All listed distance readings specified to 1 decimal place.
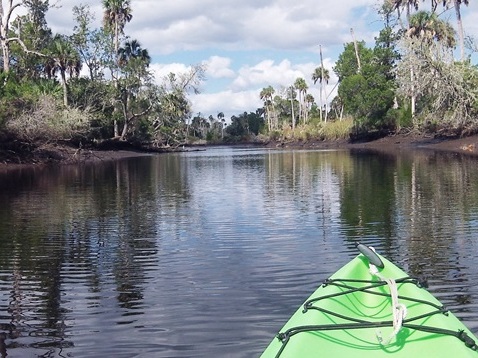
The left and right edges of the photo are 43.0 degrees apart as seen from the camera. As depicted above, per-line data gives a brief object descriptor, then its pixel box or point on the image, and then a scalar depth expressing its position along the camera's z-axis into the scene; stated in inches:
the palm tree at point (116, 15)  2647.6
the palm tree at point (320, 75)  3823.8
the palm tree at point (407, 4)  2581.7
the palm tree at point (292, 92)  4473.4
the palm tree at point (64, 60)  2132.1
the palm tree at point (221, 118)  6756.9
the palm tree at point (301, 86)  4099.4
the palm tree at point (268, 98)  4692.4
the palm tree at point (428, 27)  2404.0
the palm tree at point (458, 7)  2166.3
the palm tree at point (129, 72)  2506.2
